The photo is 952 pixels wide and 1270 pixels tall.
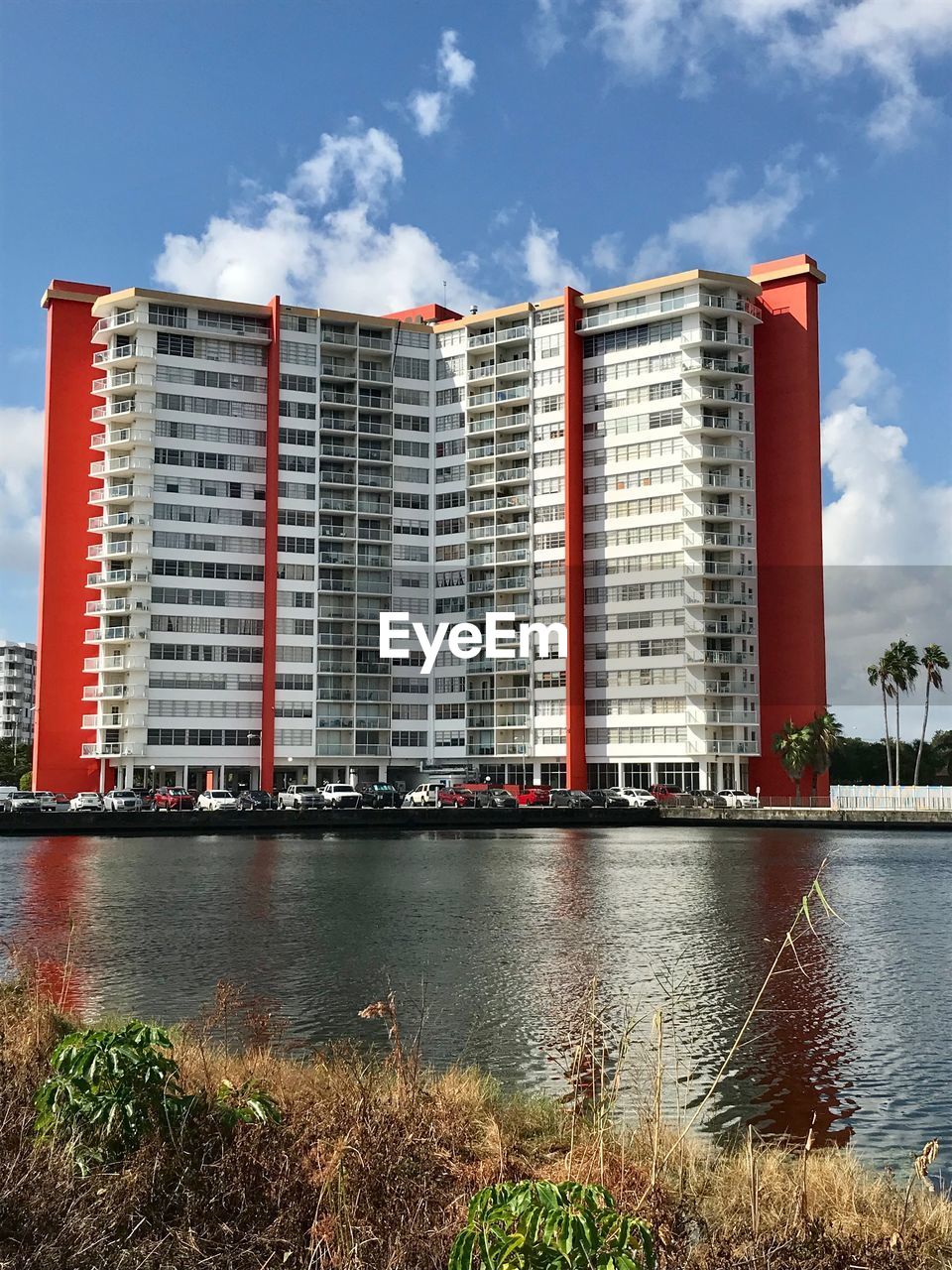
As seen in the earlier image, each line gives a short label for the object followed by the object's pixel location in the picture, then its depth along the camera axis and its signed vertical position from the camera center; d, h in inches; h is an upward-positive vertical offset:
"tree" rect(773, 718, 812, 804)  4010.8 +4.0
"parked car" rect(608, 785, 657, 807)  3966.5 -154.3
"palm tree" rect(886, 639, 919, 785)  5014.8 +351.7
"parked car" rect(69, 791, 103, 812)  3656.5 -171.4
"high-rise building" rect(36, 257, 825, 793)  4441.4 +775.4
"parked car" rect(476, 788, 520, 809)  3941.9 -164.5
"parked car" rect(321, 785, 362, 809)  3796.8 -156.2
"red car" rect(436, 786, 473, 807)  3912.4 -158.3
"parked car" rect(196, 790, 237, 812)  3715.6 -169.1
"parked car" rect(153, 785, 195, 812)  3799.2 -171.9
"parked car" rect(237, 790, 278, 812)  3759.8 -169.2
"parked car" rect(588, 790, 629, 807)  4025.6 -163.6
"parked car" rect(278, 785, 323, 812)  3757.4 -165.5
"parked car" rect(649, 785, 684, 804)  4045.3 -149.1
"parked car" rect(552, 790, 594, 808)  4018.2 -163.5
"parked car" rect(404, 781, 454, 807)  3919.8 -157.7
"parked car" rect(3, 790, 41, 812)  3432.6 -158.9
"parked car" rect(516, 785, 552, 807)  4067.4 -162.6
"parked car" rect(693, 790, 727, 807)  3961.6 -161.4
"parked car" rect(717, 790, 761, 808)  3976.4 -163.8
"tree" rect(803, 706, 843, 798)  4037.9 +36.8
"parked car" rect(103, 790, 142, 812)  3681.1 -169.7
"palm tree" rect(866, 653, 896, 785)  5032.0 +295.1
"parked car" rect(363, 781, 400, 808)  3949.3 -159.0
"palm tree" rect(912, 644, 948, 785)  5017.2 +356.1
